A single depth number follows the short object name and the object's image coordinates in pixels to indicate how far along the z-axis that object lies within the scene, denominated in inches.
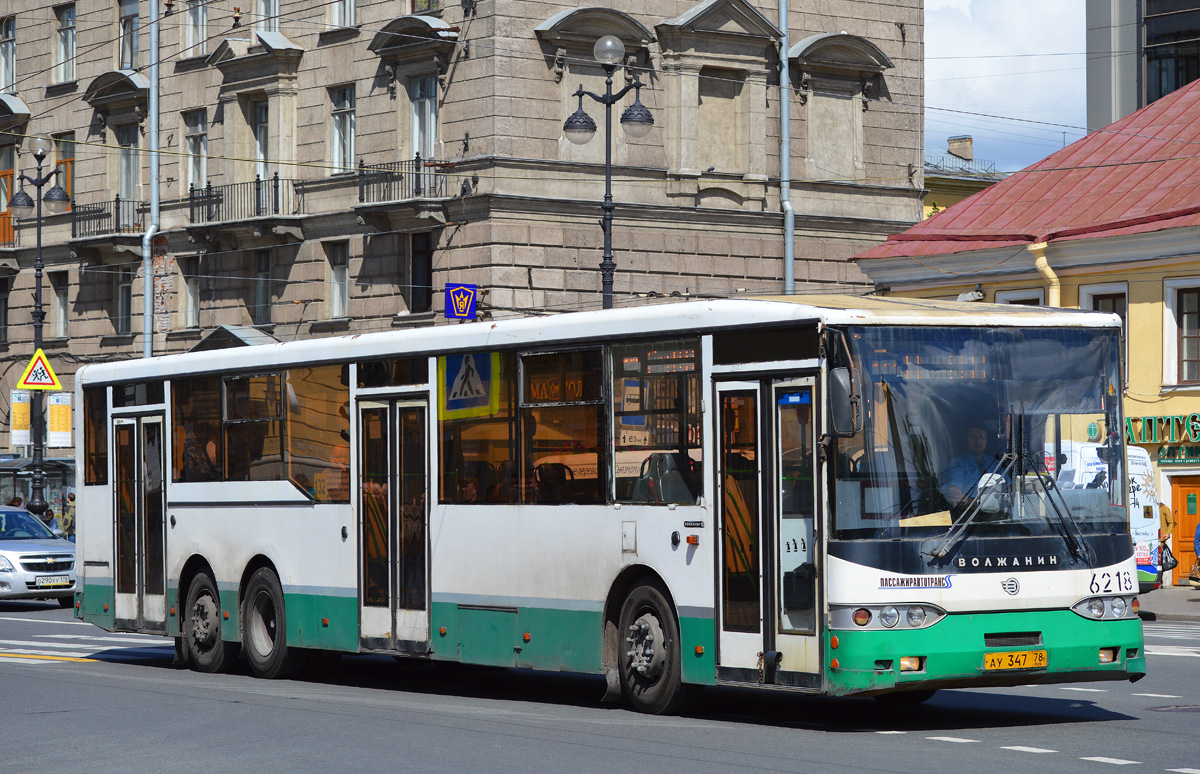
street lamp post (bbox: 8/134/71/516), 1667.1
